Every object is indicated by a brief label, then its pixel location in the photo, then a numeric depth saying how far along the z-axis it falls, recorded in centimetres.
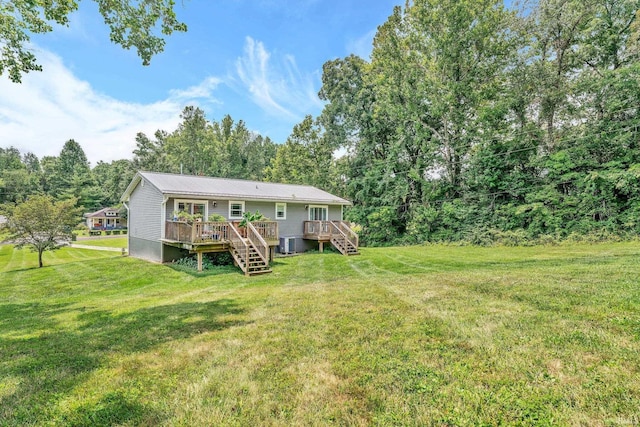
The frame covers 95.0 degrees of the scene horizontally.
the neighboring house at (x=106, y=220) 4547
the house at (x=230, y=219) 1185
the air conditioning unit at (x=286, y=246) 1650
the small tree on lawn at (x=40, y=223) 1457
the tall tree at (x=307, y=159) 3045
